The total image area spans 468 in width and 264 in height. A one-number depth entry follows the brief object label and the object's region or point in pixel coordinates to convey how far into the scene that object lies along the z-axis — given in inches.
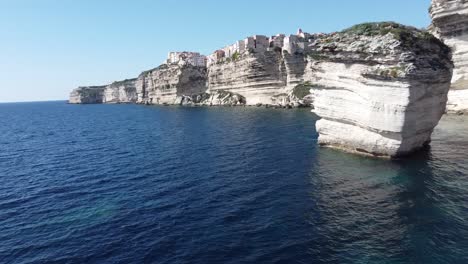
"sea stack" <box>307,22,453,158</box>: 1352.1
